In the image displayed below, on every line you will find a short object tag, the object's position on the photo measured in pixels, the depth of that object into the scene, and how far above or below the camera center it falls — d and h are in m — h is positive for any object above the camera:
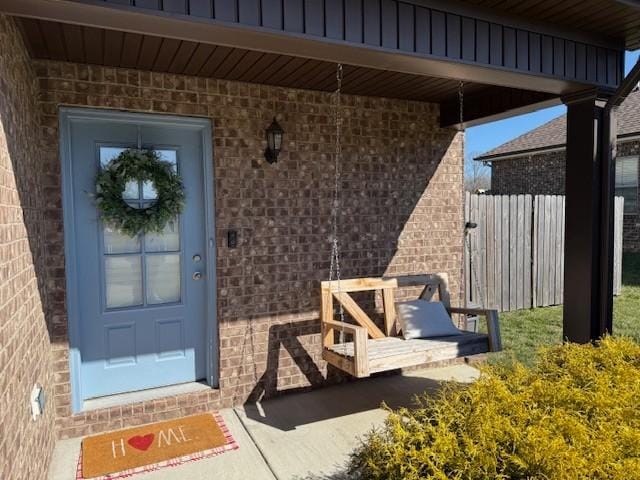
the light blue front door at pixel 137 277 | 3.44 -0.43
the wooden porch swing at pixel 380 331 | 3.32 -0.89
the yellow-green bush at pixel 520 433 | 1.46 -0.74
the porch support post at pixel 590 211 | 3.35 +0.04
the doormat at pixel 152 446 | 2.95 -1.52
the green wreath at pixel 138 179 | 3.40 +0.22
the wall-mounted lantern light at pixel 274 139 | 3.75 +0.64
